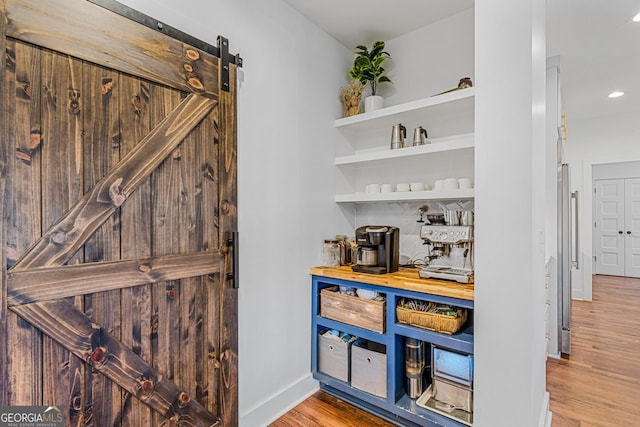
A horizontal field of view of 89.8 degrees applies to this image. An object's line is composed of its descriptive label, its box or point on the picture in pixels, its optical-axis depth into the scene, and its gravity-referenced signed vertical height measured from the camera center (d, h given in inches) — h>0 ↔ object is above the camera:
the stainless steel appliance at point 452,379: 68.7 -36.7
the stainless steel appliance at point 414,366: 75.8 -36.3
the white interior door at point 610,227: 240.8 -11.6
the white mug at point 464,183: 79.2 +7.3
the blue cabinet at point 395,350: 68.9 -32.4
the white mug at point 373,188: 95.7 +7.5
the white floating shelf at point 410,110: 76.3 +27.5
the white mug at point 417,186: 88.0 +7.2
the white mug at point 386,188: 93.4 +7.3
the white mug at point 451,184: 80.6 +7.2
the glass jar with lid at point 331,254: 93.8 -11.9
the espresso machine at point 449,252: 72.7 -9.6
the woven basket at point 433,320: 68.7 -23.8
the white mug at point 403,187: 90.4 +7.3
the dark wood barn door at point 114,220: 43.6 -0.9
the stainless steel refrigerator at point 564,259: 114.6 -17.5
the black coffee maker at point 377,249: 84.0 -9.7
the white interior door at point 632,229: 234.7 -12.8
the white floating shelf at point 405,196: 76.6 +4.5
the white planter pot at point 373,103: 96.3 +33.2
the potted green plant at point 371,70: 95.5 +43.2
